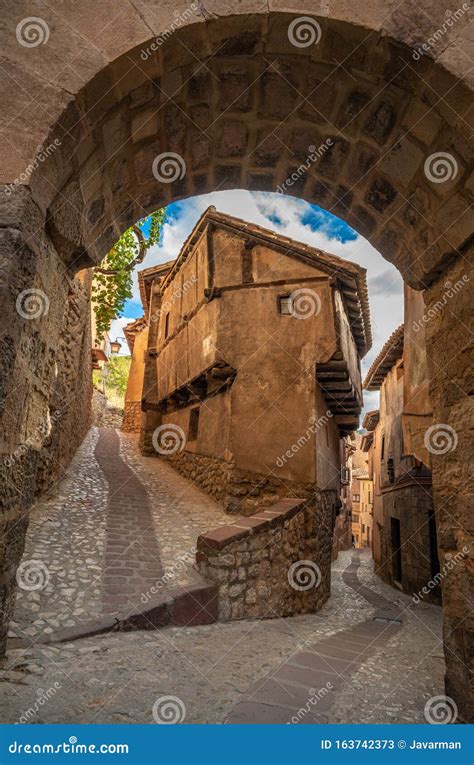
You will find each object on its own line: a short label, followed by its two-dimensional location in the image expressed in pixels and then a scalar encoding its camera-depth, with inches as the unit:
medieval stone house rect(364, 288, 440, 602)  241.9
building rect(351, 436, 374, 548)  1229.7
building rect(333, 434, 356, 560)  849.7
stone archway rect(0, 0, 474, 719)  72.8
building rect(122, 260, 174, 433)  789.9
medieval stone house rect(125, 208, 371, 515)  313.6
